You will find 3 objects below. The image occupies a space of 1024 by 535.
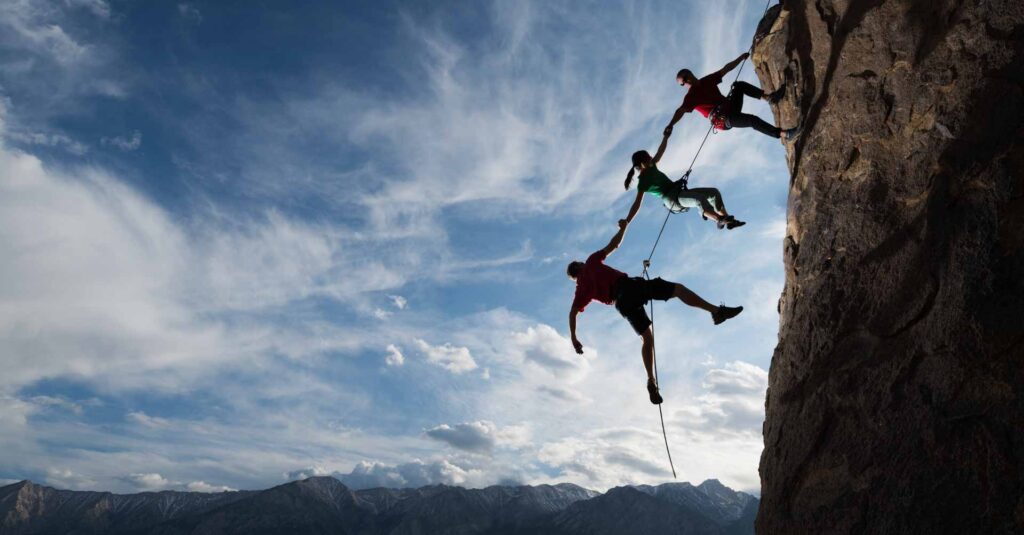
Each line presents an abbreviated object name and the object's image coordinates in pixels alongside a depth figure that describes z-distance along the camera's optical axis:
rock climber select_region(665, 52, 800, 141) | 11.77
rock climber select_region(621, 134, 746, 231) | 10.94
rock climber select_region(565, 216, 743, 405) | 9.65
